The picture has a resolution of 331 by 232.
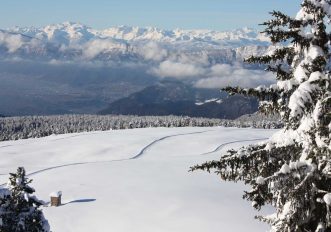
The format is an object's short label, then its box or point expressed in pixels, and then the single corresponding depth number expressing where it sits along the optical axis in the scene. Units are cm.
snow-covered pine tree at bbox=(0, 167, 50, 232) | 2091
